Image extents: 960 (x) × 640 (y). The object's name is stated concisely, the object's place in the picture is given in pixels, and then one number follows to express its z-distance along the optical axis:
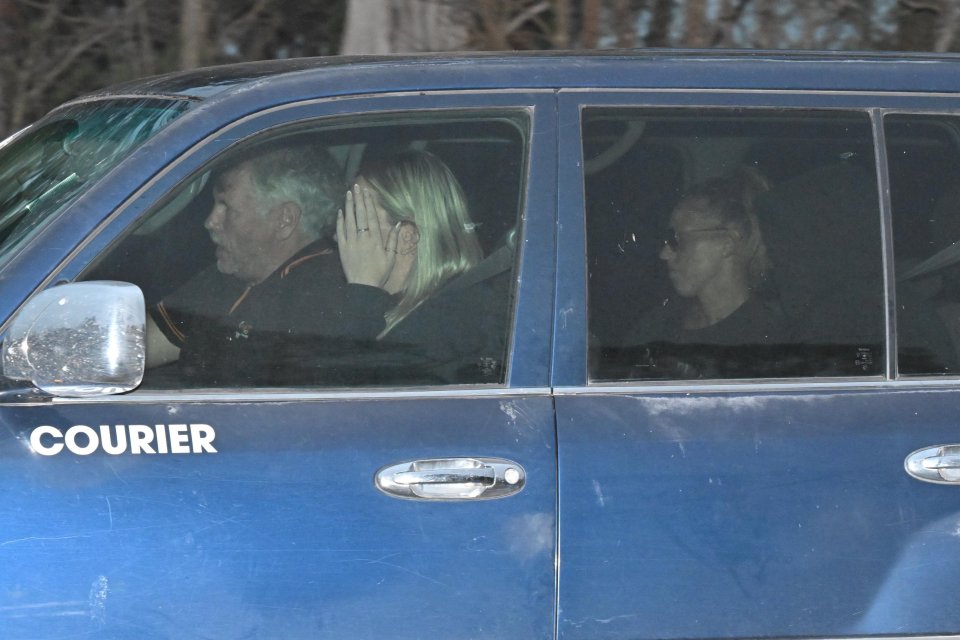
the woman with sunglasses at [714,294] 5.24
